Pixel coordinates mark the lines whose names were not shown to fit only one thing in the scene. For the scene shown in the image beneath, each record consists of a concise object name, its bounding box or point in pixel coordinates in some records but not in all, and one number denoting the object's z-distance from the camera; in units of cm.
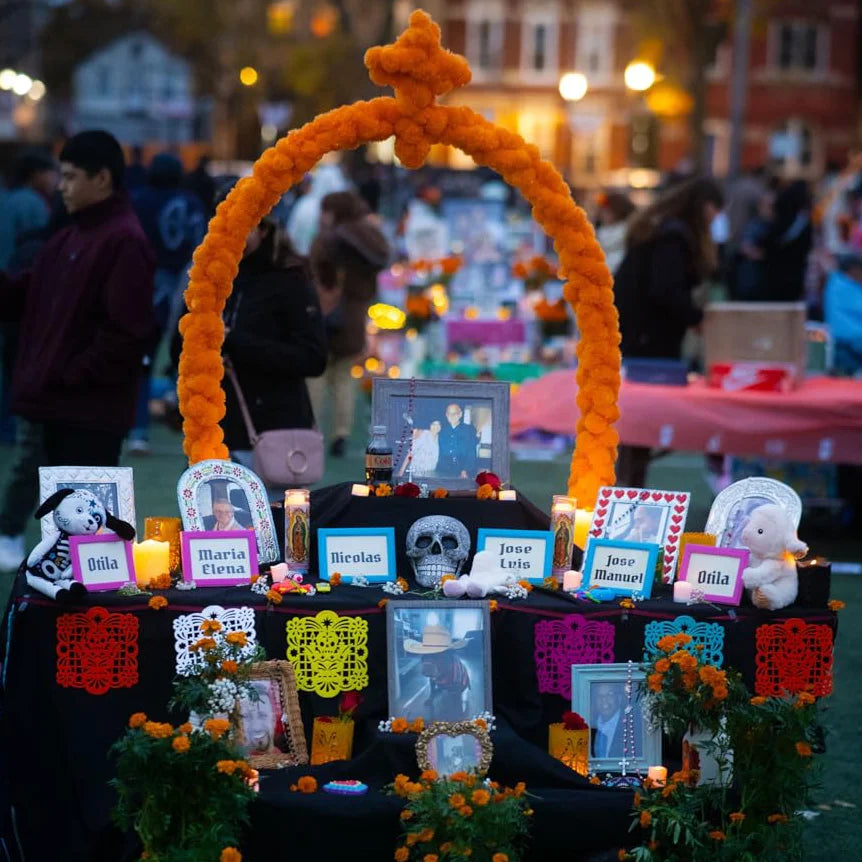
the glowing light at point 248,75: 4899
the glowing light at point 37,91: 4538
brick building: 5081
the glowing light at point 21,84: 3229
